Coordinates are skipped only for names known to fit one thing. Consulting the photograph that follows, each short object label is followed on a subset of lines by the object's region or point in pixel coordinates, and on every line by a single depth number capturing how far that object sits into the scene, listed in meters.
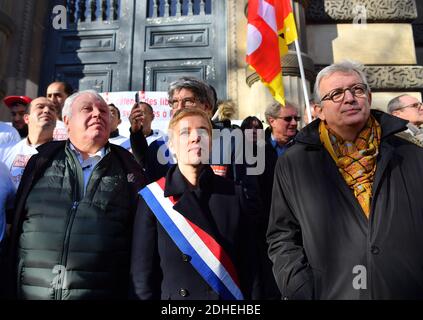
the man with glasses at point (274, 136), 2.62
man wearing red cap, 3.73
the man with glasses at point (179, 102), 2.52
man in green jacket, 1.80
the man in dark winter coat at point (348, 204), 1.47
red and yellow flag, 4.11
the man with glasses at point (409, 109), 3.38
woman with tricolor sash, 1.74
